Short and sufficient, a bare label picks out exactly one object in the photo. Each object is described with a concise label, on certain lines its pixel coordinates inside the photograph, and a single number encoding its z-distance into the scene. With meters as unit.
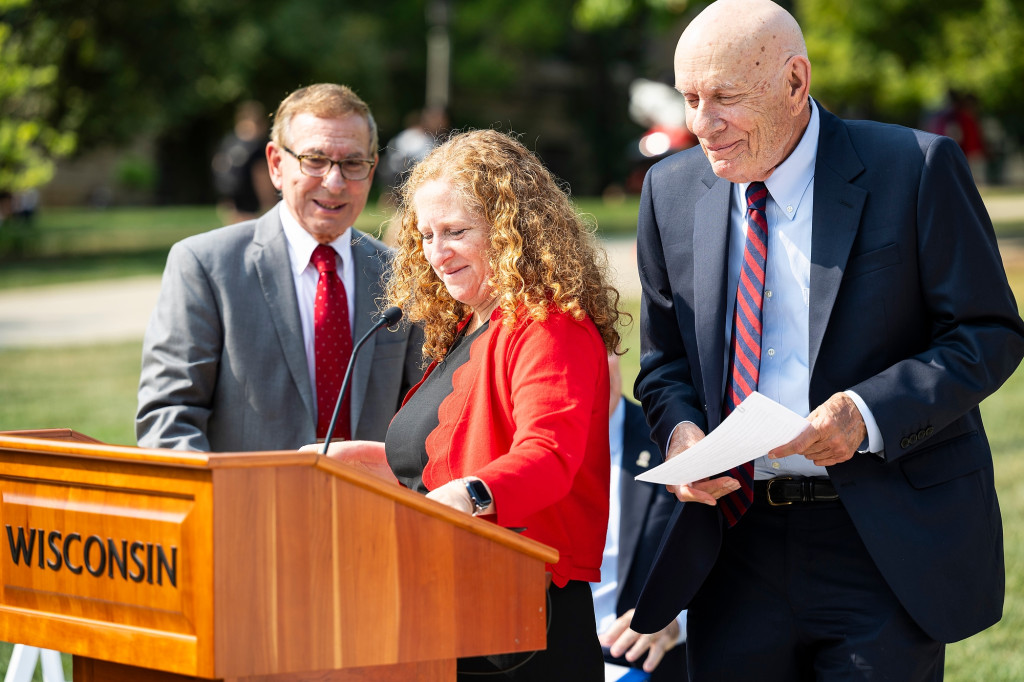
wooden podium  4.15
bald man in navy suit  5.54
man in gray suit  8.07
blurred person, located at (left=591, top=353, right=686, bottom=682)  7.77
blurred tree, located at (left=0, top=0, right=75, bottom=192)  34.12
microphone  5.25
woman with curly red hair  5.30
